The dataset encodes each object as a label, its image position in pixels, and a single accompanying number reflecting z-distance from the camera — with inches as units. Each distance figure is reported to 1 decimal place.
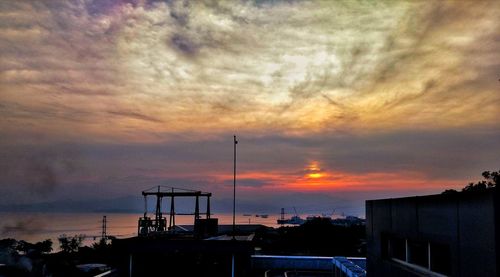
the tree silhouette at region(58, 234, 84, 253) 3073.3
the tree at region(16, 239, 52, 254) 3287.6
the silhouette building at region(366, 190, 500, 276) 332.2
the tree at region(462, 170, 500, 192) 1869.3
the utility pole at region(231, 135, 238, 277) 1290.6
